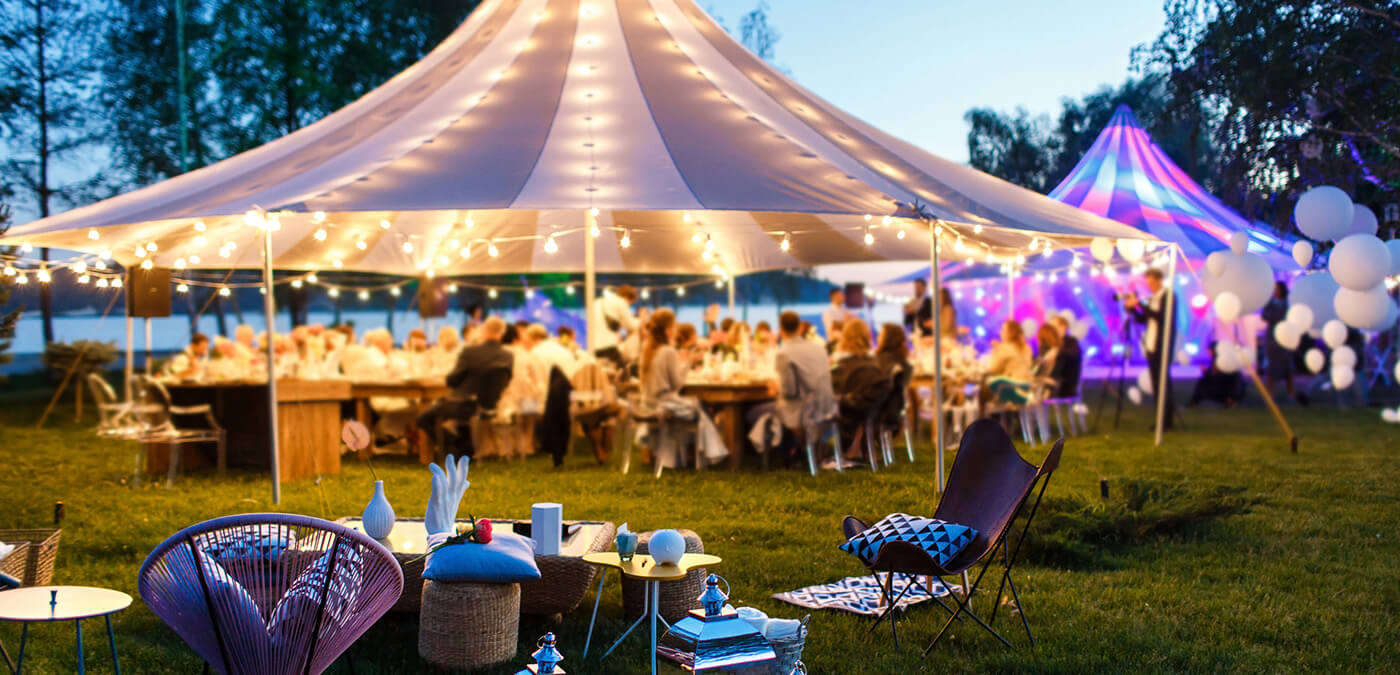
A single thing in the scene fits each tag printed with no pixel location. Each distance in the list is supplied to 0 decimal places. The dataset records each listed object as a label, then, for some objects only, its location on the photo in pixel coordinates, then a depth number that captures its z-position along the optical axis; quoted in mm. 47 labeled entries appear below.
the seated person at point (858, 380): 8617
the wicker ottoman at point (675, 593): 4328
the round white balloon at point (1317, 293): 8961
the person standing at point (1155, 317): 10945
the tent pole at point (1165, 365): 9719
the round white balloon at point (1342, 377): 11000
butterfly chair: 3852
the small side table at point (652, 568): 3537
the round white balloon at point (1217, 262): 9219
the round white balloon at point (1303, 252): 8133
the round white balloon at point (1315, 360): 12135
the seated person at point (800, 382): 8227
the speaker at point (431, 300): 14039
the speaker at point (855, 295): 13711
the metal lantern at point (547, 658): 2824
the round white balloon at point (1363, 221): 8078
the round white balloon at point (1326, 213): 7594
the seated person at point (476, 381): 8828
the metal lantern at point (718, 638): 3041
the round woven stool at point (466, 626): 3783
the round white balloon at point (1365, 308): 7742
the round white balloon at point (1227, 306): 9344
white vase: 4324
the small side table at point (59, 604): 2979
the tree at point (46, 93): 16547
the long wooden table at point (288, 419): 8305
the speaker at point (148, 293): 6762
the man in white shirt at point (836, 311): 13438
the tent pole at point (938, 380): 6145
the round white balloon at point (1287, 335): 10593
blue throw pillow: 3740
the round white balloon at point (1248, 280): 9062
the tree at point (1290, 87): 9203
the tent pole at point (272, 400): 6426
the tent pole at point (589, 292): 10491
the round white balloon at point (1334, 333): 10570
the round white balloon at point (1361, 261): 7180
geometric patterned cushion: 3926
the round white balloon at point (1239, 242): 8891
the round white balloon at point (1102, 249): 9422
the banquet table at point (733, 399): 8617
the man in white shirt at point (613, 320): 10500
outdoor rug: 4512
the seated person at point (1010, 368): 9820
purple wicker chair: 2896
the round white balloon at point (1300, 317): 9709
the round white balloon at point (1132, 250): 9703
